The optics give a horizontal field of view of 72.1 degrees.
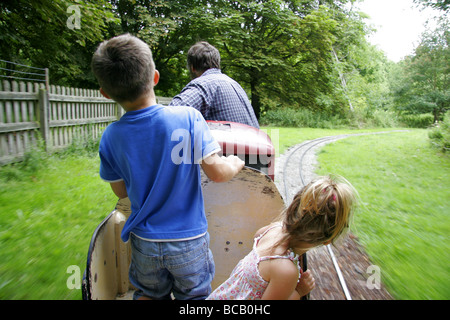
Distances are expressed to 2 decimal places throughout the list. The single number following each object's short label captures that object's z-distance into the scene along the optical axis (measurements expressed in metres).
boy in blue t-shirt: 1.25
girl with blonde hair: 1.48
